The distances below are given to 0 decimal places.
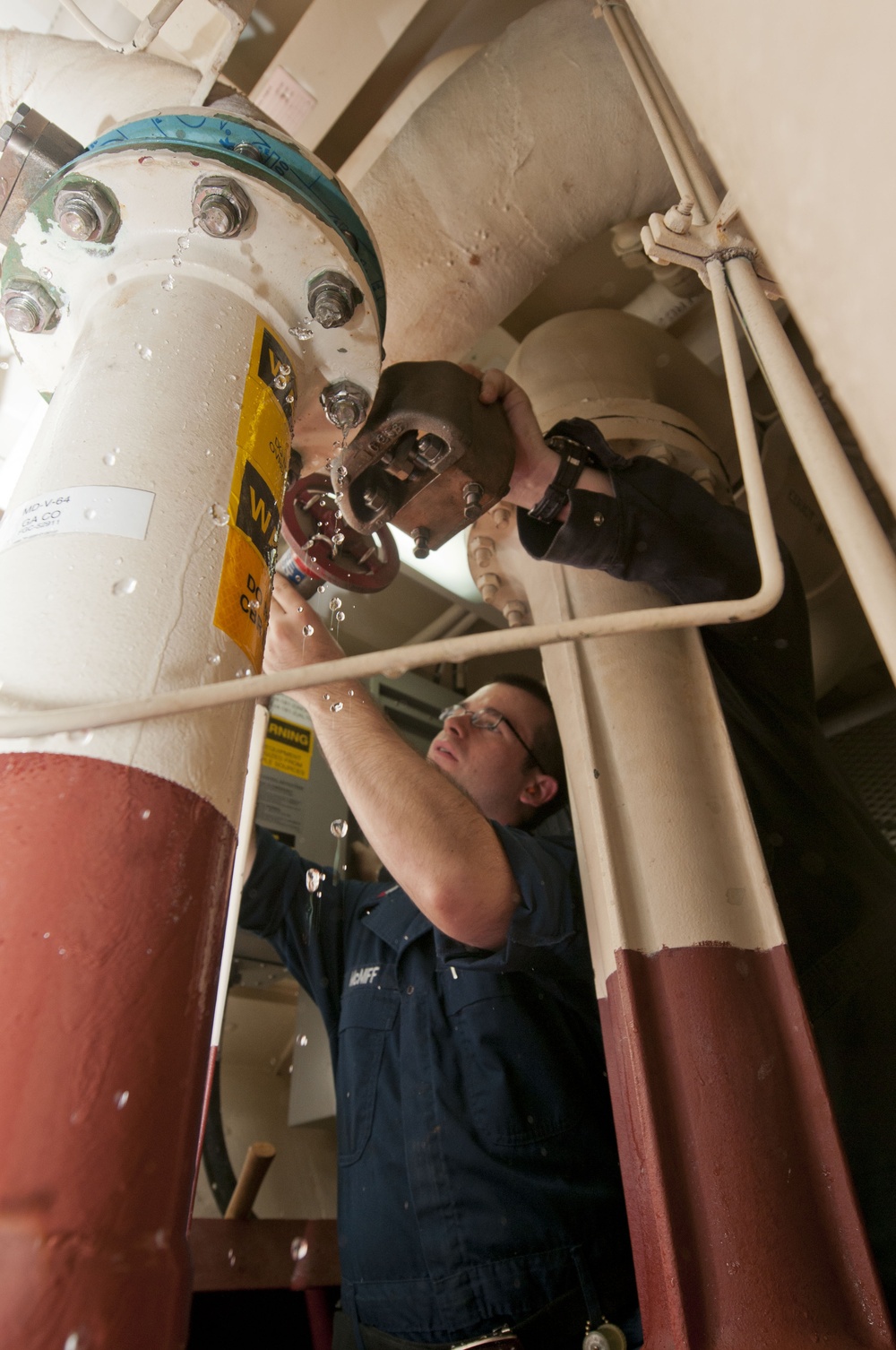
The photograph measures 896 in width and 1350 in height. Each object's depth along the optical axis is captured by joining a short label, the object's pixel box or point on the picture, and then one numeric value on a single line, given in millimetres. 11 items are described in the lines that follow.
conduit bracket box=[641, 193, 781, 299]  579
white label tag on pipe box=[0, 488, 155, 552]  476
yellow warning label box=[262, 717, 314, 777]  1726
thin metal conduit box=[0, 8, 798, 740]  394
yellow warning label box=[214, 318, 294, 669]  519
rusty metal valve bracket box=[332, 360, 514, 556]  877
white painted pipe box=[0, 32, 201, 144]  842
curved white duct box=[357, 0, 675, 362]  1063
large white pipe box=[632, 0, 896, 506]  283
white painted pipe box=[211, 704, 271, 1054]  770
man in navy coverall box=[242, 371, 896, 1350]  937
